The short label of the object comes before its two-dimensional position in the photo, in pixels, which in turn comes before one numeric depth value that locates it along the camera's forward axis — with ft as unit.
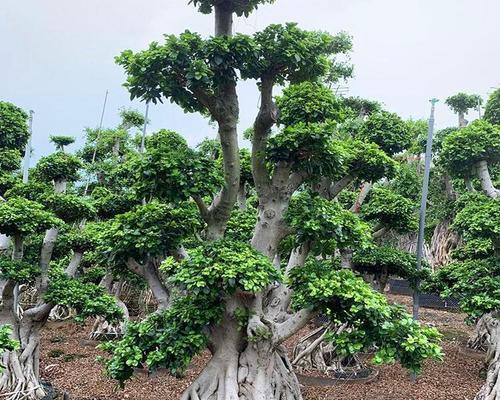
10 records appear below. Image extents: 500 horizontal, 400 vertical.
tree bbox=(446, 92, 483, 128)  40.81
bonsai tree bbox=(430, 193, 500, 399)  21.68
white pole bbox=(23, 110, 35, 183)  26.00
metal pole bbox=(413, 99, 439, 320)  24.91
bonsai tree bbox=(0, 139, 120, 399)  20.43
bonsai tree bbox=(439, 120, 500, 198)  24.86
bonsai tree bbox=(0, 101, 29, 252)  27.66
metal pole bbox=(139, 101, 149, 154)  33.78
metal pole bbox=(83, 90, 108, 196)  43.65
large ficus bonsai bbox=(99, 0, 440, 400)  15.64
